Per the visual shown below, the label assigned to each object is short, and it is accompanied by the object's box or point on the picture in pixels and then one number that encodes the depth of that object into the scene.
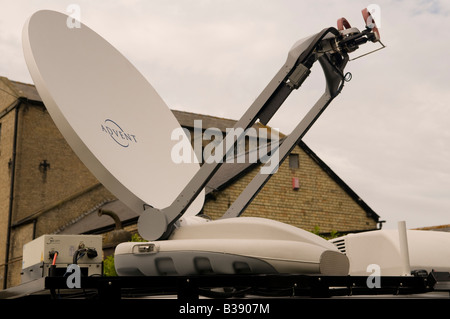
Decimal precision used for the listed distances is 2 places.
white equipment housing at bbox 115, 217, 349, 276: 4.91
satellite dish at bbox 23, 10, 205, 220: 5.80
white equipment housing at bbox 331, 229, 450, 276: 5.67
